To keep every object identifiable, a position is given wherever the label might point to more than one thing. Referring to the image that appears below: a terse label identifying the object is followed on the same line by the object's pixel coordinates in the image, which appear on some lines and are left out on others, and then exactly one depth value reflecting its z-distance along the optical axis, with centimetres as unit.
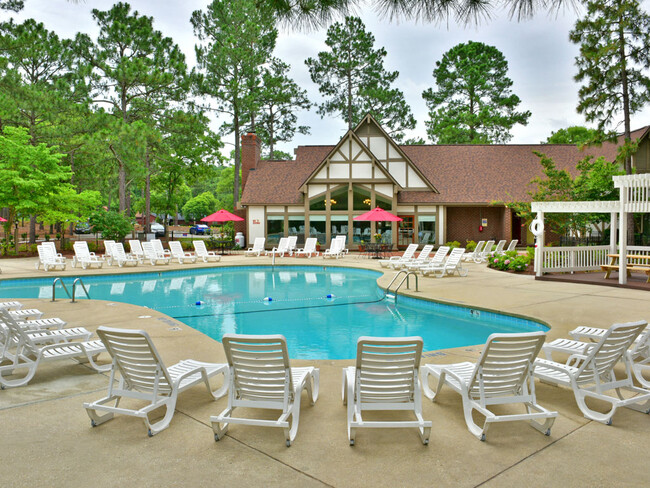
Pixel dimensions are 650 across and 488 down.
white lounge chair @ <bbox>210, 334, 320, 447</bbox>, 346
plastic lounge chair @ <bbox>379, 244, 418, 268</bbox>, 1665
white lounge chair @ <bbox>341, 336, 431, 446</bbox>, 345
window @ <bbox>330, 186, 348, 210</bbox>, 2575
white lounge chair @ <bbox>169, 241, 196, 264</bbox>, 1930
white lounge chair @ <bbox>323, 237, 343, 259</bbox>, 2109
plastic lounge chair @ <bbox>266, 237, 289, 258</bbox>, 2247
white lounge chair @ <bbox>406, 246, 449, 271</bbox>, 1520
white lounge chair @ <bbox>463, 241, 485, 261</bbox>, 1945
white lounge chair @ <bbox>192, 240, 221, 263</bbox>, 1985
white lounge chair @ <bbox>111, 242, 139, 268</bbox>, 1756
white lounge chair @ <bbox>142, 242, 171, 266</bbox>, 1836
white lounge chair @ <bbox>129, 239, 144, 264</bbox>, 1842
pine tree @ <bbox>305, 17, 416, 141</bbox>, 3566
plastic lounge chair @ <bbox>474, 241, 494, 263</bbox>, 1951
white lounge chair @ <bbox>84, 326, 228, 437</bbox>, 362
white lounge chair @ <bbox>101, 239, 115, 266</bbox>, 1807
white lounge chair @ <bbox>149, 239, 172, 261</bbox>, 1919
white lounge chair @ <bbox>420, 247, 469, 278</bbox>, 1461
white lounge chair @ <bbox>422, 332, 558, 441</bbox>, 355
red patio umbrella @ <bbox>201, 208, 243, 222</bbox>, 2387
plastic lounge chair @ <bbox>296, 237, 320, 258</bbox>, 2255
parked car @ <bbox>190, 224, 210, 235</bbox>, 5192
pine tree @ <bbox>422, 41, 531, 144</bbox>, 3578
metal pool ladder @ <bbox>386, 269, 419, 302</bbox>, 1159
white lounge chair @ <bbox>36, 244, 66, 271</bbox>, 1606
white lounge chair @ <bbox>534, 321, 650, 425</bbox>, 391
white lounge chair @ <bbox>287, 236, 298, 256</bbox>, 2309
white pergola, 1172
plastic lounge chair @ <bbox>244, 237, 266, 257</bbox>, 2308
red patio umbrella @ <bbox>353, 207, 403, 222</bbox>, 2072
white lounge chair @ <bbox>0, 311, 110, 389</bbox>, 487
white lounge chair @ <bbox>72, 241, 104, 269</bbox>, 1705
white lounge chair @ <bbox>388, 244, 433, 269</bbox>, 1552
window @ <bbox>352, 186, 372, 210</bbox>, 2569
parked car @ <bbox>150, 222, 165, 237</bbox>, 4445
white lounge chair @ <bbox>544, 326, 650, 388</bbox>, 476
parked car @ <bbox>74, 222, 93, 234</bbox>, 4553
